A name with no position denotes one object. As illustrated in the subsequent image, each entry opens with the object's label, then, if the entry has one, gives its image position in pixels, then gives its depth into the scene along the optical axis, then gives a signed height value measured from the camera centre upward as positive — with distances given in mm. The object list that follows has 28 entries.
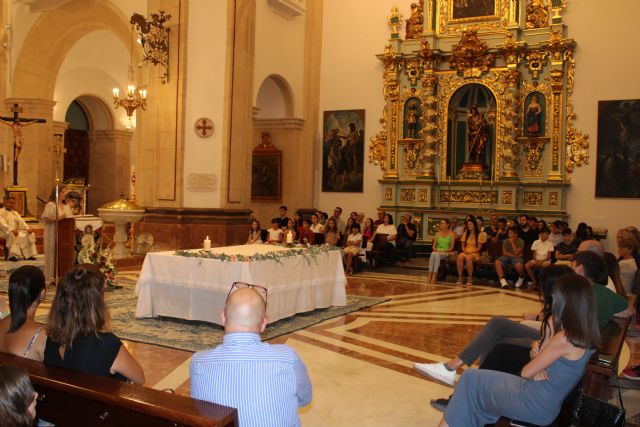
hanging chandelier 11434 +1693
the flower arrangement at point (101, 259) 8742 -973
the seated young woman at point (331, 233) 12375 -722
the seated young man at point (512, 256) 11109 -971
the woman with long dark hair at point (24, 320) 3219 -689
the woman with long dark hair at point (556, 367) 3254 -853
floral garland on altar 7078 -712
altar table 7023 -1040
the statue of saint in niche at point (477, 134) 14742 +1542
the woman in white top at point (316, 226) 13211 -626
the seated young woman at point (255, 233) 11180 -697
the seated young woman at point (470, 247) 11406 -839
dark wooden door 19438 +1052
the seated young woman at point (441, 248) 11492 -882
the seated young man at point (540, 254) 10883 -883
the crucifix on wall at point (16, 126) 13656 +1321
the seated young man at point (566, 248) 10758 -767
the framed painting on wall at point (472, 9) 14555 +4407
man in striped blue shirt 2561 -724
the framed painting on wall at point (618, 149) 13078 +1151
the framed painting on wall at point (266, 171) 16172 +594
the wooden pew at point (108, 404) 2289 -803
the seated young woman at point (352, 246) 12172 -951
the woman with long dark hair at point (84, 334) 2934 -673
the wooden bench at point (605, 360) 3547 -1007
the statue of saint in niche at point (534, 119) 14008 +1833
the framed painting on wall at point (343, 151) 15875 +1143
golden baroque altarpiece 13812 +2027
